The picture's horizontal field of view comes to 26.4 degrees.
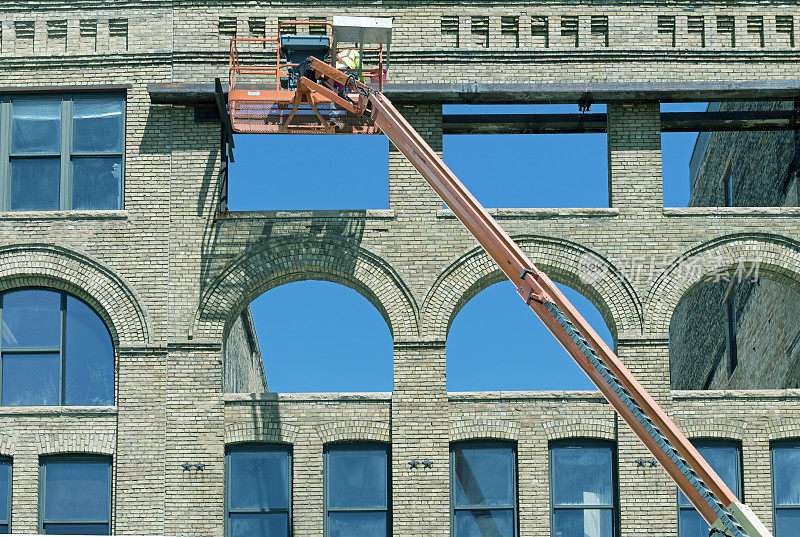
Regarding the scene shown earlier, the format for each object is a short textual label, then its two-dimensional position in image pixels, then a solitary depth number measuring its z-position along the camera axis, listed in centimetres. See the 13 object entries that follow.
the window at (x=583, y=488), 3002
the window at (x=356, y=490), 3006
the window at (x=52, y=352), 3077
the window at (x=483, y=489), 2998
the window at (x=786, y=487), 2989
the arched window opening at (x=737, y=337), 3553
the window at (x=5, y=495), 2994
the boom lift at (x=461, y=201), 2566
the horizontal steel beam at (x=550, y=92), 3134
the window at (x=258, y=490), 3008
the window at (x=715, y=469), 3000
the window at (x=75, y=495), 3000
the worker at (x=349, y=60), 3097
